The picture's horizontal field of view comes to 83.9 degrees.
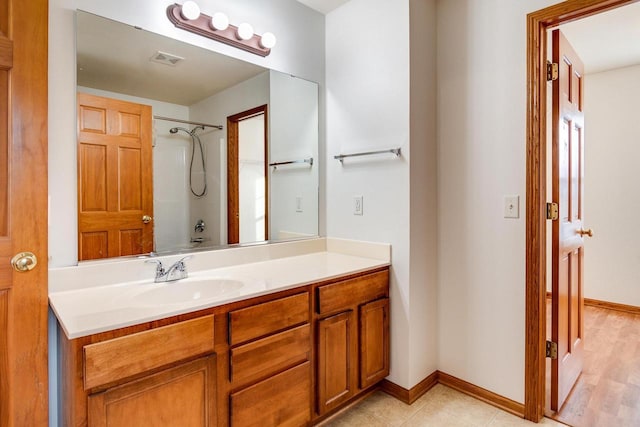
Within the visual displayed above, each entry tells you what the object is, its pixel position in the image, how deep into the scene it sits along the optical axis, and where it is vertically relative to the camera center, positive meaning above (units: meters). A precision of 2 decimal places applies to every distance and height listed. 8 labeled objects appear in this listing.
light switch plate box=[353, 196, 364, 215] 2.23 +0.02
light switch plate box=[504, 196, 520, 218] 1.84 +0.01
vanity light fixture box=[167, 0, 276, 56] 1.69 +0.93
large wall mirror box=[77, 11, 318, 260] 1.54 +0.33
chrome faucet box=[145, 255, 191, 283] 1.63 -0.29
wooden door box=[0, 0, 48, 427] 1.21 +0.01
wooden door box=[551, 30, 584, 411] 1.88 -0.08
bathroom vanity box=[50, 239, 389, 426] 1.07 -0.54
